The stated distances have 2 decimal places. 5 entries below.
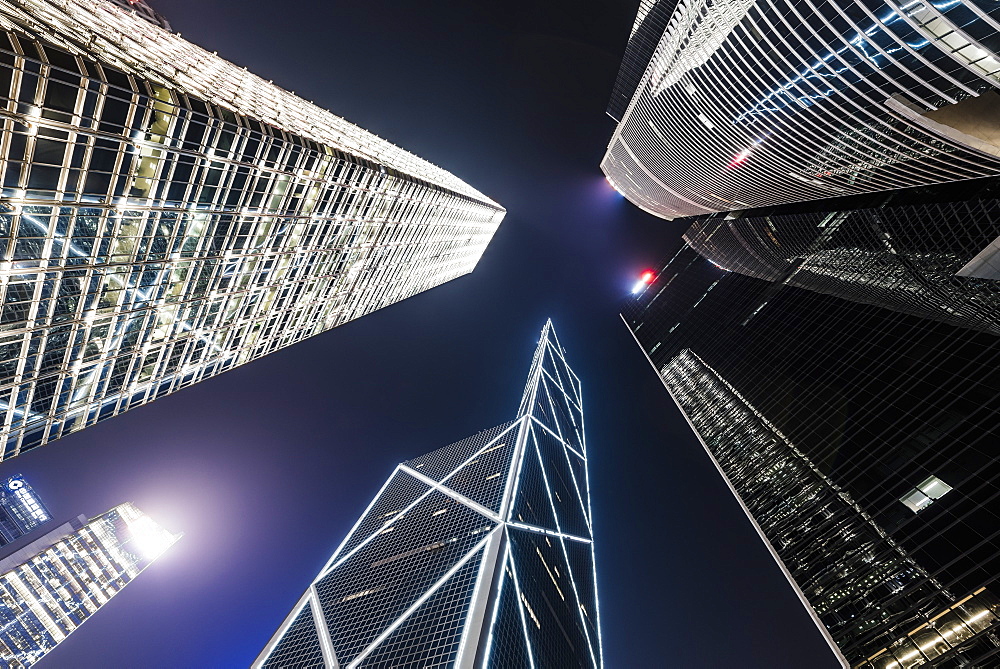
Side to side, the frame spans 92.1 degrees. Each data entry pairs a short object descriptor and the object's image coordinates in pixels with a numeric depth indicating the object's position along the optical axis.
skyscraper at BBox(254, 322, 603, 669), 66.00
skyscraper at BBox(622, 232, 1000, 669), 39.62
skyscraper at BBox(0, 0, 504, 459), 23.53
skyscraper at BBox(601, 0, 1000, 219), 39.81
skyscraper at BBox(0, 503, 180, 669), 109.62
